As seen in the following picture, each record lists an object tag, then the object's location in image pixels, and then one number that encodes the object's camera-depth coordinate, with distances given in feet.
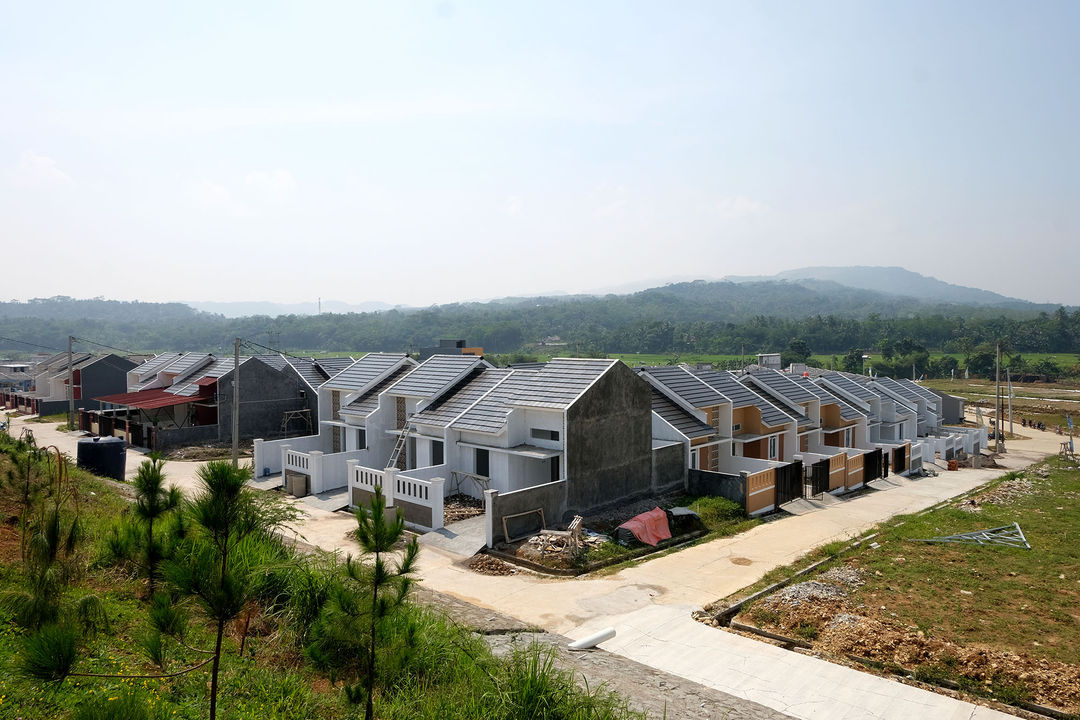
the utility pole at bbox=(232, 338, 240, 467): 66.03
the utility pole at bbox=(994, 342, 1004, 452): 138.72
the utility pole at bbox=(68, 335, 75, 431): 127.85
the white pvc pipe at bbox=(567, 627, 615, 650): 34.42
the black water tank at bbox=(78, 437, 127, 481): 75.15
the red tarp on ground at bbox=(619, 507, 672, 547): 56.03
